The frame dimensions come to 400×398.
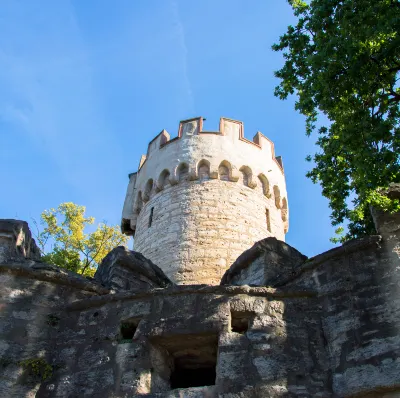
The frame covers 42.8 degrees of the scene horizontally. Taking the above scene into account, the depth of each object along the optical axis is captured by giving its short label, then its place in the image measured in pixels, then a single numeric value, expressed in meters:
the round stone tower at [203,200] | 10.30
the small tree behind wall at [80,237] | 14.29
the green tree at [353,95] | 6.80
